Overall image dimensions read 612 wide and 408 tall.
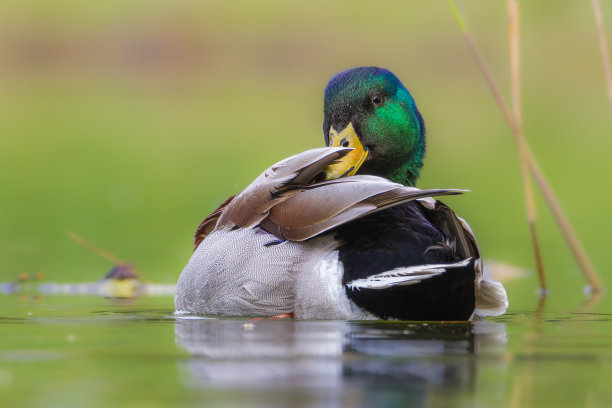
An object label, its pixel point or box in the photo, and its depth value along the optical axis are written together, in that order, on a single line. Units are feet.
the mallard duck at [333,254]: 29.27
